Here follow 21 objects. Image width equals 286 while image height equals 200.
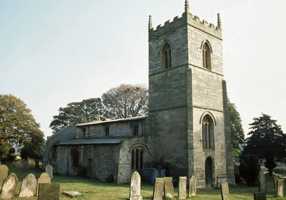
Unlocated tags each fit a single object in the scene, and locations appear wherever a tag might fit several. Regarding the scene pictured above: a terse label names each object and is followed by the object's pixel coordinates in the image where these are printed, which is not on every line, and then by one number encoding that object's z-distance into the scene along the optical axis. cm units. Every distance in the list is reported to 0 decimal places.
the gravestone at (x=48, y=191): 887
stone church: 2233
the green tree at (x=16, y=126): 3600
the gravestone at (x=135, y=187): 1245
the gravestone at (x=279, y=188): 1573
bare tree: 4810
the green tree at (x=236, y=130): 4019
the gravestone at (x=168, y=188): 1378
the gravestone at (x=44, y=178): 1441
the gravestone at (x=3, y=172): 1566
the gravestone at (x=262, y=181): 1619
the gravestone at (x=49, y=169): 2188
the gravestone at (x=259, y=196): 1272
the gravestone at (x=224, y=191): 1320
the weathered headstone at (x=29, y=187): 1283
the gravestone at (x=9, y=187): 1255
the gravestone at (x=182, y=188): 1450
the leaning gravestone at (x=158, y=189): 1282
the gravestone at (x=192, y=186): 1591
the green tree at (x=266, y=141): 3111
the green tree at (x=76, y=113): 5559
